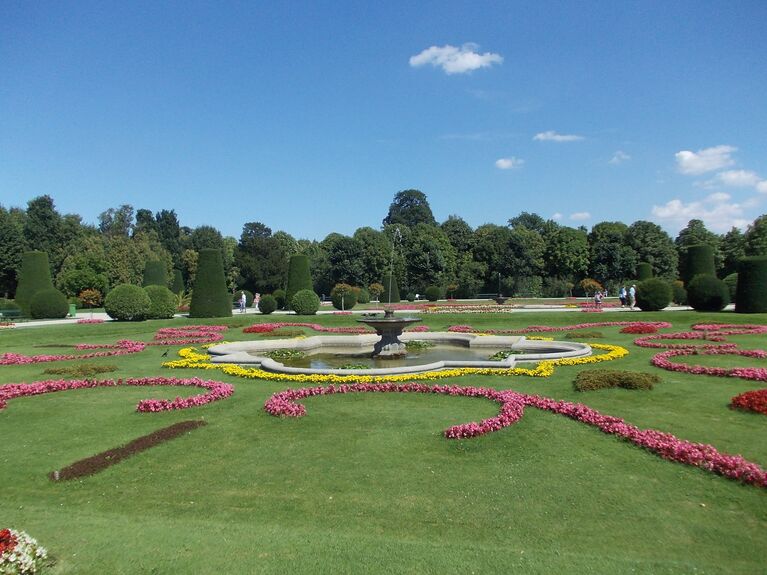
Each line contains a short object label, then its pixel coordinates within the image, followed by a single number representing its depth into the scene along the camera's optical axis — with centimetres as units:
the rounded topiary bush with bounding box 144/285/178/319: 2873
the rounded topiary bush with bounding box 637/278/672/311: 2809
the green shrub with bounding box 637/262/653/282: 4712
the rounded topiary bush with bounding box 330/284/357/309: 3819
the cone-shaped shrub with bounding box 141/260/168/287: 4709
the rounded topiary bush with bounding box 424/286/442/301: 5141
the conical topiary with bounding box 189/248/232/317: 2942
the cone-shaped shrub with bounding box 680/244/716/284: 3659
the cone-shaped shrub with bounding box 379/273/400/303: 4955
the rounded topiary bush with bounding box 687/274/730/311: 2725
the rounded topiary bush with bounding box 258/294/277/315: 3428
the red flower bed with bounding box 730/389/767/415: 803
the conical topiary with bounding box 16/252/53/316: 3625
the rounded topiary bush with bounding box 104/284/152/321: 2706
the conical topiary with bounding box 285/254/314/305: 3541
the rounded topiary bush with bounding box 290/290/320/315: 3152
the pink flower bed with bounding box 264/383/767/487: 596
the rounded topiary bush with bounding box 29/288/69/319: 3172
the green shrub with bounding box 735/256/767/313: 2503
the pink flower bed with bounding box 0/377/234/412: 934
